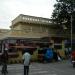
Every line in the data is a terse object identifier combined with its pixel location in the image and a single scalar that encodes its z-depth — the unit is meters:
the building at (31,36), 10.26
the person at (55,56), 10.32
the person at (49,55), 9.82
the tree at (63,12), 13.60
